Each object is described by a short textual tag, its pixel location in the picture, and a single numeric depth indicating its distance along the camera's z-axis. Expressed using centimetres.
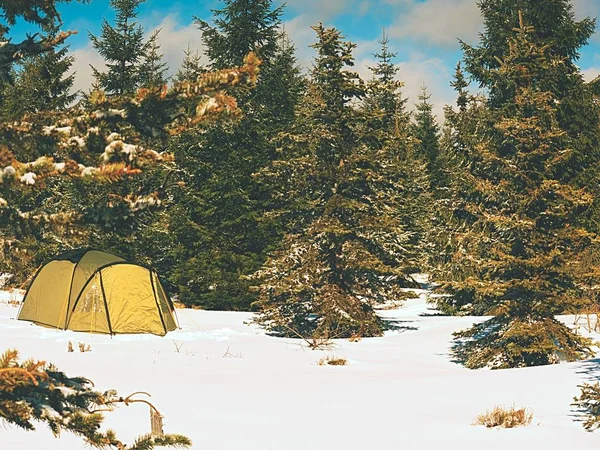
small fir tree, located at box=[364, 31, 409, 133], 4825
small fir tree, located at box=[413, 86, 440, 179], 5048
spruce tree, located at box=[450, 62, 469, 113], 2494
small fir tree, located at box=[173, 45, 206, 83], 4021
